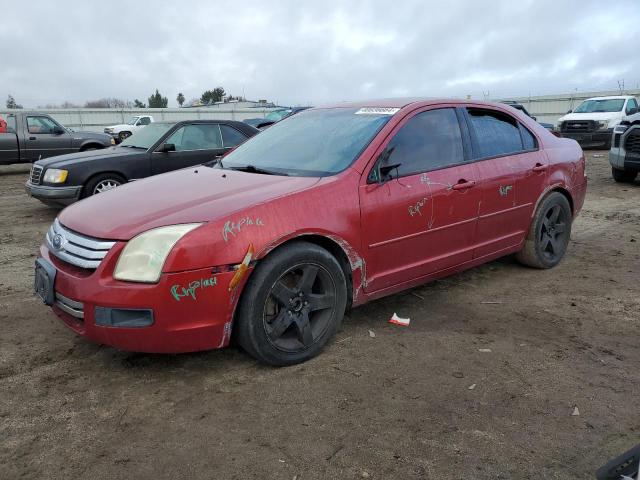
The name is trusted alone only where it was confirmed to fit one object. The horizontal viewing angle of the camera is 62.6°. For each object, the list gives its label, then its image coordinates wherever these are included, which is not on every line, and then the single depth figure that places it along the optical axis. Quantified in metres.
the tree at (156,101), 75.88
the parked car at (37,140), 13.45
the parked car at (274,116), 19.57
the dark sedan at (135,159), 7.59
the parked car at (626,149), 9.70
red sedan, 2.82
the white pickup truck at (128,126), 26.34
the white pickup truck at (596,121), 17.27
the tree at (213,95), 84.80
